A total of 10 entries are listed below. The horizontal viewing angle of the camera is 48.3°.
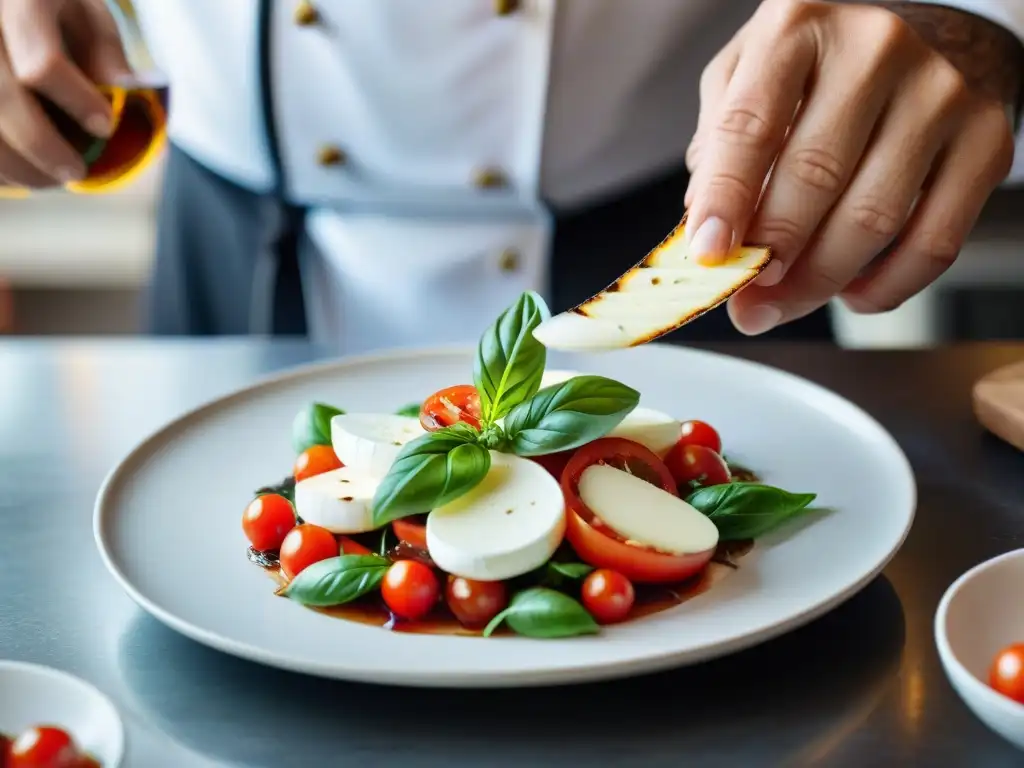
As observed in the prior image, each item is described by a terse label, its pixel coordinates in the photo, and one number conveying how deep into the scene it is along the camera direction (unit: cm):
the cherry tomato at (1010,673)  76
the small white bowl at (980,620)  77
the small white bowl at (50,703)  71
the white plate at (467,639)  80
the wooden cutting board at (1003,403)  128
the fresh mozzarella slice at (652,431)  107
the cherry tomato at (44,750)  66
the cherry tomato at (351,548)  98
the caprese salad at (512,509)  89
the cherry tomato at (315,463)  110
